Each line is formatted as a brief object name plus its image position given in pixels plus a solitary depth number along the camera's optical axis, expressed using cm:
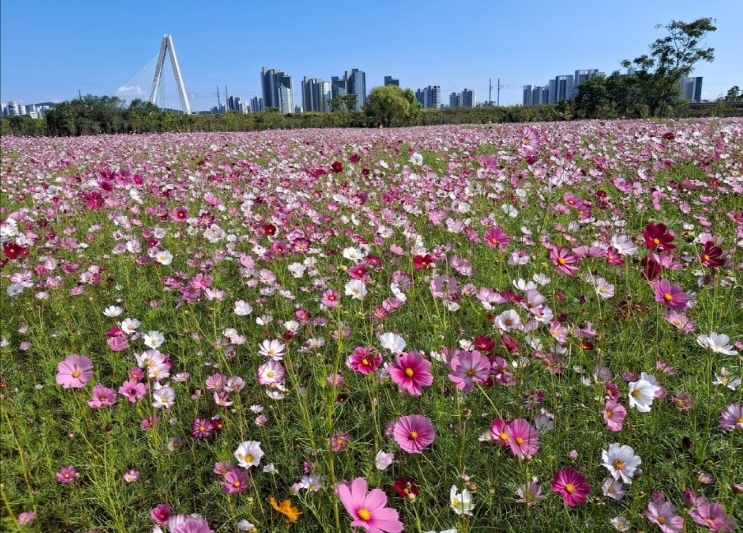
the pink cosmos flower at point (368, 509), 73
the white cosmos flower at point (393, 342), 131
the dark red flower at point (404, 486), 87
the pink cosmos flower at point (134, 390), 146
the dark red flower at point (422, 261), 161
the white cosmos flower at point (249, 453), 116
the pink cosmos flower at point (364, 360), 113
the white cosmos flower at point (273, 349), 160
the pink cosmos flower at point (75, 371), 129
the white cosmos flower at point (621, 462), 105
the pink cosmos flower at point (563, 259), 147
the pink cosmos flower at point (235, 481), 106
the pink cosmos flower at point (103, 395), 140
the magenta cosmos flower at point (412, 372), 104
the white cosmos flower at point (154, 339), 178
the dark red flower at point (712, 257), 133
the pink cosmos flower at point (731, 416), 102
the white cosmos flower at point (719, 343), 136
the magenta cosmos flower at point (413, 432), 96
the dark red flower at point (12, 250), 204
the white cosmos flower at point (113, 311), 198
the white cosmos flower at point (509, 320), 128
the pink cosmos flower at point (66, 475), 130
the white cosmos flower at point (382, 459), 111
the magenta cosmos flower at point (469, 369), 103
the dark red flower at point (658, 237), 126
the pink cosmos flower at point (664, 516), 91
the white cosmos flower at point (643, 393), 108
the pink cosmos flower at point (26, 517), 113
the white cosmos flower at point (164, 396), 151
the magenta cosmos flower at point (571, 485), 98
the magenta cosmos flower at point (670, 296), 120
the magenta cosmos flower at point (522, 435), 101
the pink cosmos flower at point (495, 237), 171
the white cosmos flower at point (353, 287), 169
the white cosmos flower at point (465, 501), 98
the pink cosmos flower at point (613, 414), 108
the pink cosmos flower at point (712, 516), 83
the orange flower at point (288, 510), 80
